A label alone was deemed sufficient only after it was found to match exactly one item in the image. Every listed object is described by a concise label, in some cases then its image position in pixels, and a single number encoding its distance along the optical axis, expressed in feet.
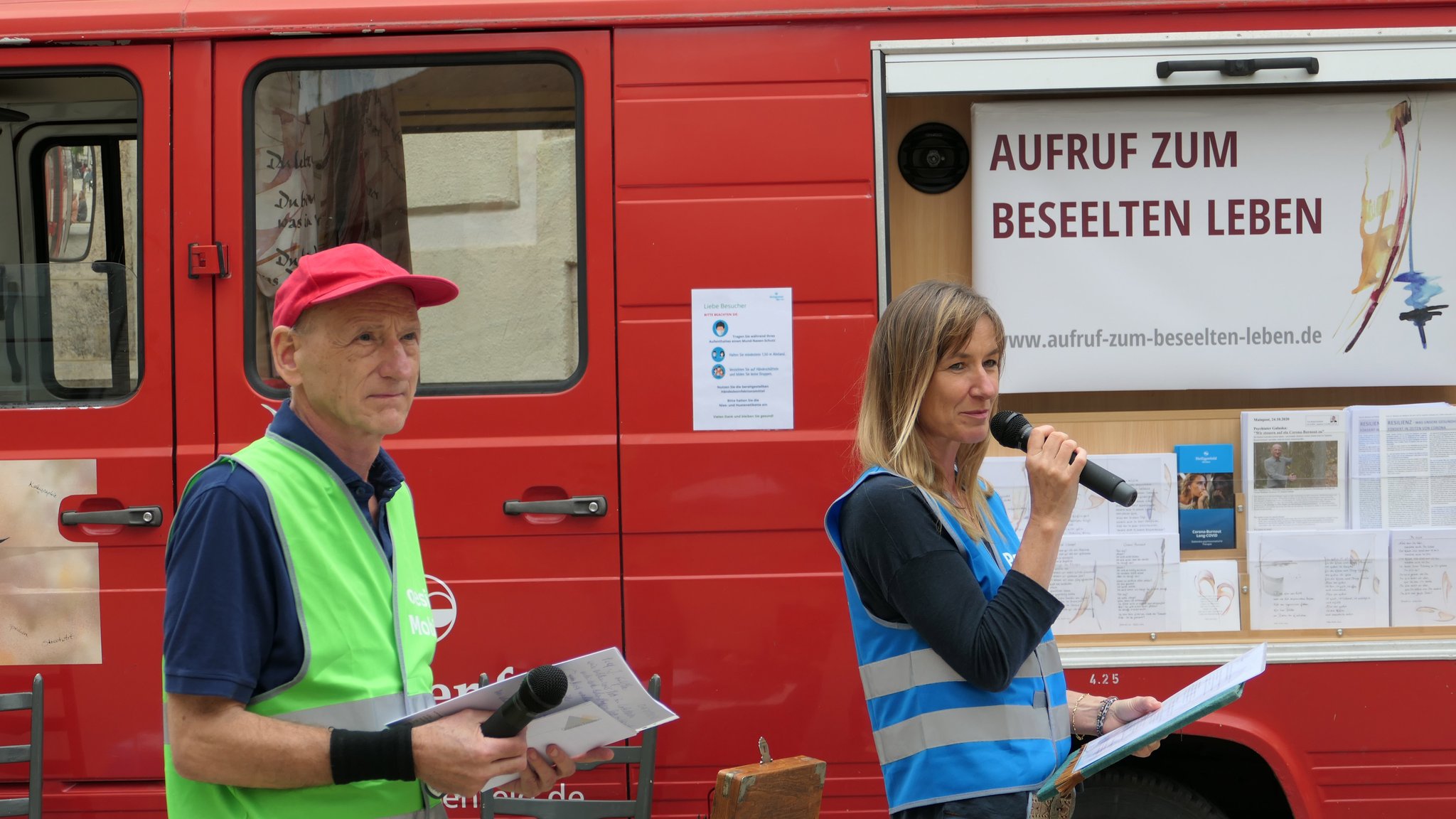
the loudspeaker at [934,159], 10.36
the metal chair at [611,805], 9.45
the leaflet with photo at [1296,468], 9.95
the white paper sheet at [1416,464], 9.83
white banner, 9.87
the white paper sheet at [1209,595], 9.88
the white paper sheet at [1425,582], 9.76
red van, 9.54
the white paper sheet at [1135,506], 9.95
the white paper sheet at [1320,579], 9.78
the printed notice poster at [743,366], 9.55
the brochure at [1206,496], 10.00
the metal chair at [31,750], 9.41
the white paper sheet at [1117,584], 9.85
